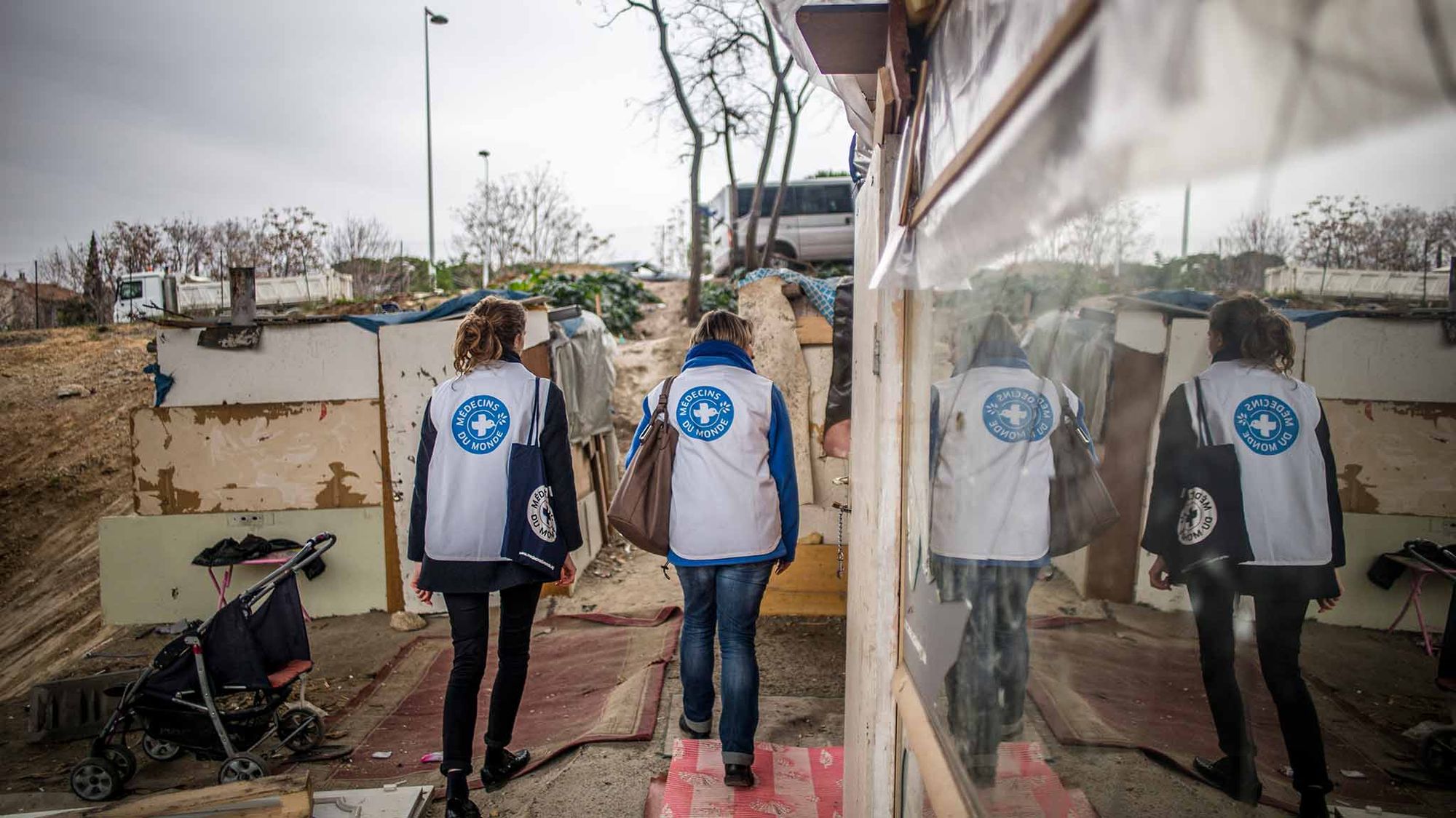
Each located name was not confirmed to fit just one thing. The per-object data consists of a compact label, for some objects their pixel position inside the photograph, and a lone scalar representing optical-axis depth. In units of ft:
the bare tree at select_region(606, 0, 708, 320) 46.88
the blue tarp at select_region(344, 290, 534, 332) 20.72
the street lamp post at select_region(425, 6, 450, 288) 58.90
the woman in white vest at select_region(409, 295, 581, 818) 10.27
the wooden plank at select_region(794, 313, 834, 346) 19.76
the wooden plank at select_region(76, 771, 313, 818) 11.00
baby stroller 13.20
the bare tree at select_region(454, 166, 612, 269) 71.10
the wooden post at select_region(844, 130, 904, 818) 6.76
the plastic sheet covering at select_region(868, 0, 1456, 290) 1.55
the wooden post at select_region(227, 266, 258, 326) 21.11
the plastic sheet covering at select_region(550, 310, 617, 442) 23.44
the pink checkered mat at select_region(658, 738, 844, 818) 10.52
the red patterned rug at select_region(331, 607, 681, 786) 13.65
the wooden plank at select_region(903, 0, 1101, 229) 2.51
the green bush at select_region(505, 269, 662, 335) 48.67
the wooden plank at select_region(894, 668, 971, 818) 4.45
